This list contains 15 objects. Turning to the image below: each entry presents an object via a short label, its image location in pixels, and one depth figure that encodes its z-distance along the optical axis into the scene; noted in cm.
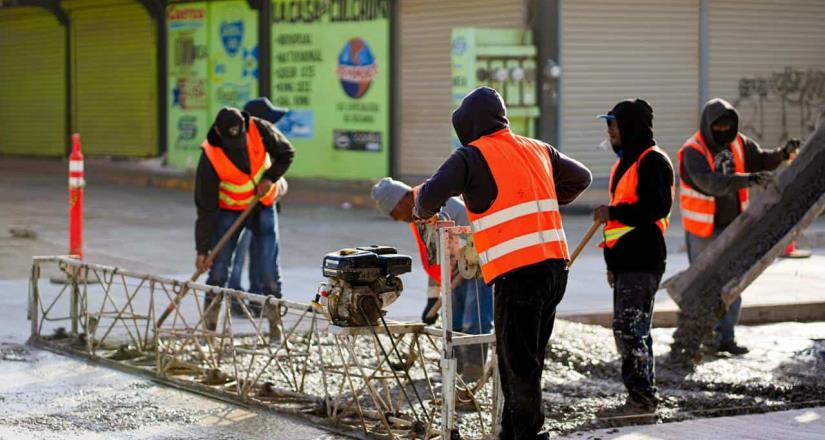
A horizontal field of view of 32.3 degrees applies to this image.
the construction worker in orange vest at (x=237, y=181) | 942
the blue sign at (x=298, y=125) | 2095
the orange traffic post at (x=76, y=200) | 1099
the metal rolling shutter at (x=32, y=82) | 2634
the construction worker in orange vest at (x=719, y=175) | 873
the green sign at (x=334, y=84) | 2000
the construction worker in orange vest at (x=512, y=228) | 562
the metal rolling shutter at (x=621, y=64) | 1814
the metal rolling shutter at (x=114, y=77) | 2416
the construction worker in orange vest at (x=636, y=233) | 710
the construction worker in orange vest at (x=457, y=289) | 697
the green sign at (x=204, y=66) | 2197
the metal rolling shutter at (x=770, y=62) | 1877
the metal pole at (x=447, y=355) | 578
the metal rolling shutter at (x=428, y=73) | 1894
